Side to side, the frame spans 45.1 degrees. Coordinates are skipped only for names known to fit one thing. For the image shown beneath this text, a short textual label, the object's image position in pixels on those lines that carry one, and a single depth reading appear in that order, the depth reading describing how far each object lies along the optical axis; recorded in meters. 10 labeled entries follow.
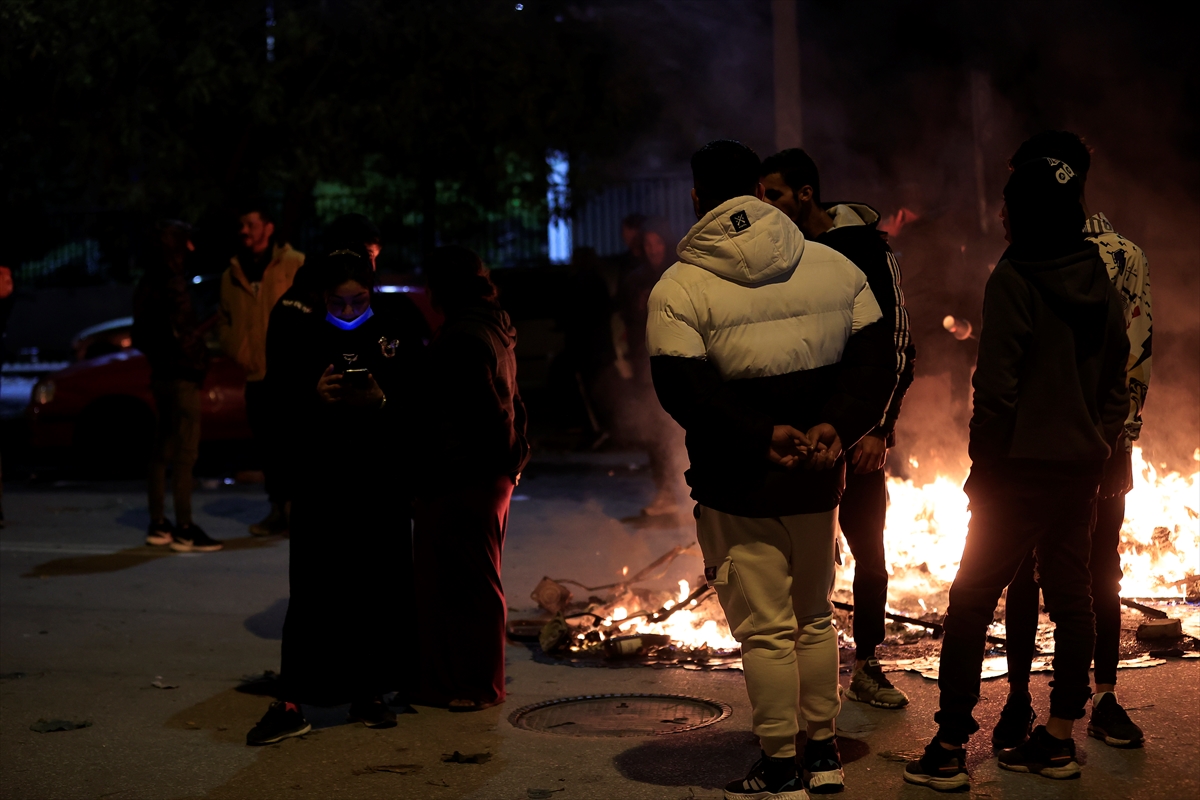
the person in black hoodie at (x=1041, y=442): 4.41
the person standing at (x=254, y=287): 9.32
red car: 13.27
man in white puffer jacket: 4.29
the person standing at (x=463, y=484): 5.62
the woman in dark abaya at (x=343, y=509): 5.39
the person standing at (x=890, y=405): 5.14
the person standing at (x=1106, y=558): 4.79
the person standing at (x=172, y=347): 8.81
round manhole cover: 5.33
